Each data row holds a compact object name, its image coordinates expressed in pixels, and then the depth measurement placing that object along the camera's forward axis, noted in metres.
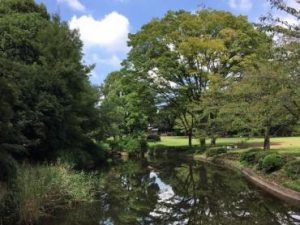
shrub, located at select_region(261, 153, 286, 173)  13.29
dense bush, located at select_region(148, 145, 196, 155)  27.15
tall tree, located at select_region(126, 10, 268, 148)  25.31
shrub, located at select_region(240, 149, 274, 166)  15.10
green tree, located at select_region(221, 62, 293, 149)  11.40
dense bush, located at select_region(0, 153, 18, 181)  7.75
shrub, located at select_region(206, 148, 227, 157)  22.48
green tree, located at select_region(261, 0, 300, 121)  9.32
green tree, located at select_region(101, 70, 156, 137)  21.75
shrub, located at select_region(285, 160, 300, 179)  11.68
